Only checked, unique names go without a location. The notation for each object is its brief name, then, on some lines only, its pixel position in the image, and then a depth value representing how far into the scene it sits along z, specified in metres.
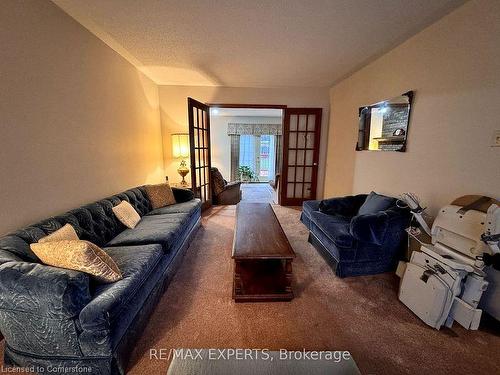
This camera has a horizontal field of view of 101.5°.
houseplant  7.85
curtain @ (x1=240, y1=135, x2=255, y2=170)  7.77
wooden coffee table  1.75
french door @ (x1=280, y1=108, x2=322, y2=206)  4.41
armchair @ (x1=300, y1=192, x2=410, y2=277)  1.97
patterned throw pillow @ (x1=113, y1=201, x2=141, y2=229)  2.25
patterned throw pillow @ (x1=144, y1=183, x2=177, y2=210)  2.97
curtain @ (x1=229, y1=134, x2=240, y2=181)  7.39
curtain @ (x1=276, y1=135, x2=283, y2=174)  7.61
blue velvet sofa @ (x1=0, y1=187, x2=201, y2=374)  1.05
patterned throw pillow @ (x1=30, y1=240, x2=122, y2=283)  1.21
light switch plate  1.52
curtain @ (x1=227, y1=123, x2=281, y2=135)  7.30
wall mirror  2.37
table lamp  4.02
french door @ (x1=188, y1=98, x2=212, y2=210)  3.54
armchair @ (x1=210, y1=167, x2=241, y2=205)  4.56
